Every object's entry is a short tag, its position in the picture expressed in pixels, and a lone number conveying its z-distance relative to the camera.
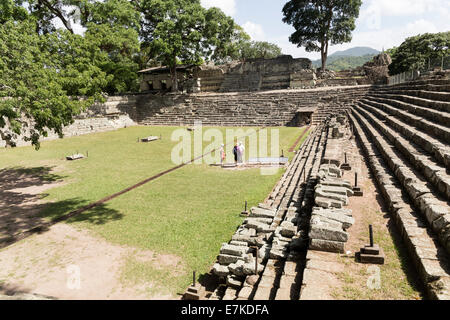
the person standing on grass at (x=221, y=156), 15.46
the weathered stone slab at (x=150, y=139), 23.42
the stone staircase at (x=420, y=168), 4.21
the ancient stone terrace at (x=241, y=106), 28.44
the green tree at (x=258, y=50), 71.33
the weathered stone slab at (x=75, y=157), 17.56
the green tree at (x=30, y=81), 9.48
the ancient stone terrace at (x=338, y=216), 4.35
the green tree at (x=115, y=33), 30.36
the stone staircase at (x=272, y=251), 4.55
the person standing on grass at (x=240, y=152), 14.90
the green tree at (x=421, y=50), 38.62
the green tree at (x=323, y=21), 36.38
